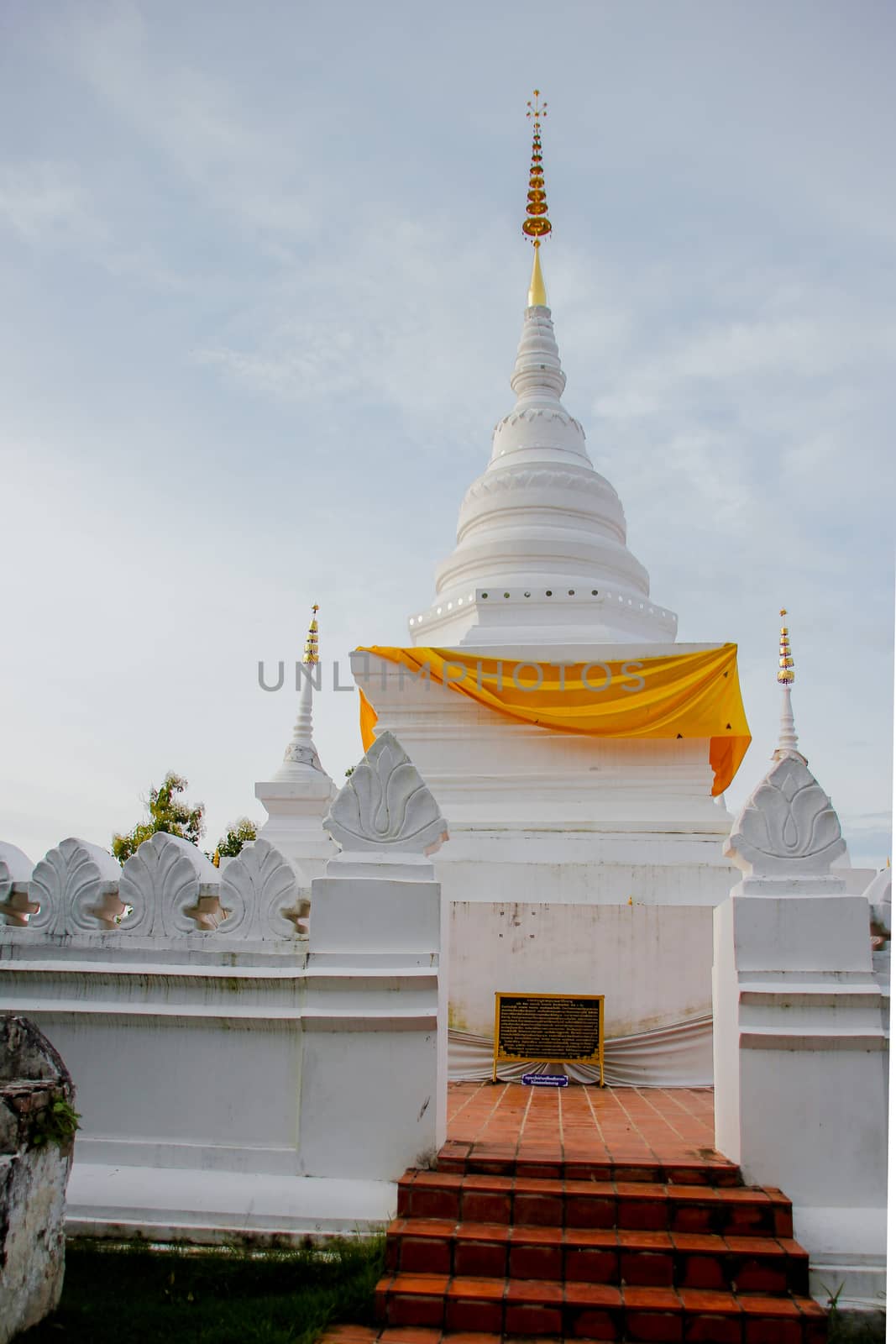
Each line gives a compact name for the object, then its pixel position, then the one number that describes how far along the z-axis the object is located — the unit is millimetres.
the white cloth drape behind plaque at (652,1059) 8438
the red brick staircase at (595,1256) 4191
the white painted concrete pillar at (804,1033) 5004
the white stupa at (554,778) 8922
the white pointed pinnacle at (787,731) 16922
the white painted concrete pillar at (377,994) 5230
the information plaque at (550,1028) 8414
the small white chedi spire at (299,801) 15555
